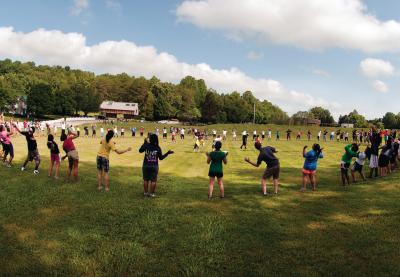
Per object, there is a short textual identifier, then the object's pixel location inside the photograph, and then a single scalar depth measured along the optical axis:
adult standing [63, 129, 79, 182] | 14.34
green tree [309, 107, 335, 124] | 157.75
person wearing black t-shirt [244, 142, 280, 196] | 13.20
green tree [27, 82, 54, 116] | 115.81
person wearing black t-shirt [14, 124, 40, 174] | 15.75
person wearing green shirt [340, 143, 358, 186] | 15.56
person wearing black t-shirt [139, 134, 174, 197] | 12.05
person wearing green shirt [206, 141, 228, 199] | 12.34
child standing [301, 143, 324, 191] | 14.08
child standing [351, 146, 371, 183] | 16.33
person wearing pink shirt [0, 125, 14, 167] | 17.56
